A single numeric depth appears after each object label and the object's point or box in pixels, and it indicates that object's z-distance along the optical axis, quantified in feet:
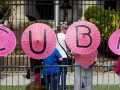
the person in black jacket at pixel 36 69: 44.00
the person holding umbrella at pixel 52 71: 44.92
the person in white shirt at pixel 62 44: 48.88
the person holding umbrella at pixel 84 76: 43.79
